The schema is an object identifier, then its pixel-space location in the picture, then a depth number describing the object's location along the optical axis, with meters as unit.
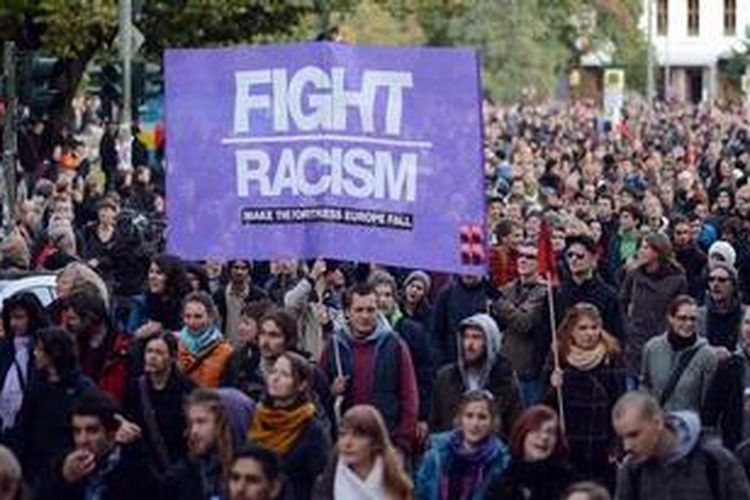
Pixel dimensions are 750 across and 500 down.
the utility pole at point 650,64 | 85.51
